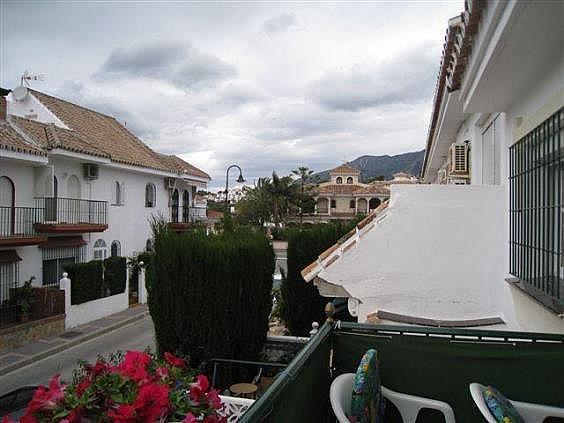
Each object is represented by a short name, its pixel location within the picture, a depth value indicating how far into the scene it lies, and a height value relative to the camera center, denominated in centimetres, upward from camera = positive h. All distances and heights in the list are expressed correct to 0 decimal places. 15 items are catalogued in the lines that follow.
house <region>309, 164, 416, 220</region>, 6250 +220
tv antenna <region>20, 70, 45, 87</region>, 2339 +701
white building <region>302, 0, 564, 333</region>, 355 +2
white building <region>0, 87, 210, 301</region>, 1648 +117
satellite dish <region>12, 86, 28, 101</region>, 2217 +591
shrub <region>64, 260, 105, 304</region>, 1705 -259
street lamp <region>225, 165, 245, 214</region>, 2188 +186
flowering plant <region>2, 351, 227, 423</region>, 223 -96
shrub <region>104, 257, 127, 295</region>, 1923 -261
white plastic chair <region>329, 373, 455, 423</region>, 323 -145
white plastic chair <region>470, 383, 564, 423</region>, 334 -146
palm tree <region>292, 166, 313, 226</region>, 6469 +571
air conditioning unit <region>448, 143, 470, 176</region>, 844 +102
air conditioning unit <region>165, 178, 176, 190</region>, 2744 +184
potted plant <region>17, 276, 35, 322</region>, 1530 -293
